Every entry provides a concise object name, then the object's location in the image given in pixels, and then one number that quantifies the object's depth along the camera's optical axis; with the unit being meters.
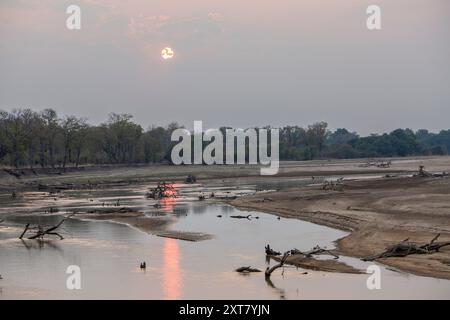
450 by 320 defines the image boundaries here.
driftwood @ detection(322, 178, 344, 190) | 63.79
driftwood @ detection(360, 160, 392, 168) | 123.81
